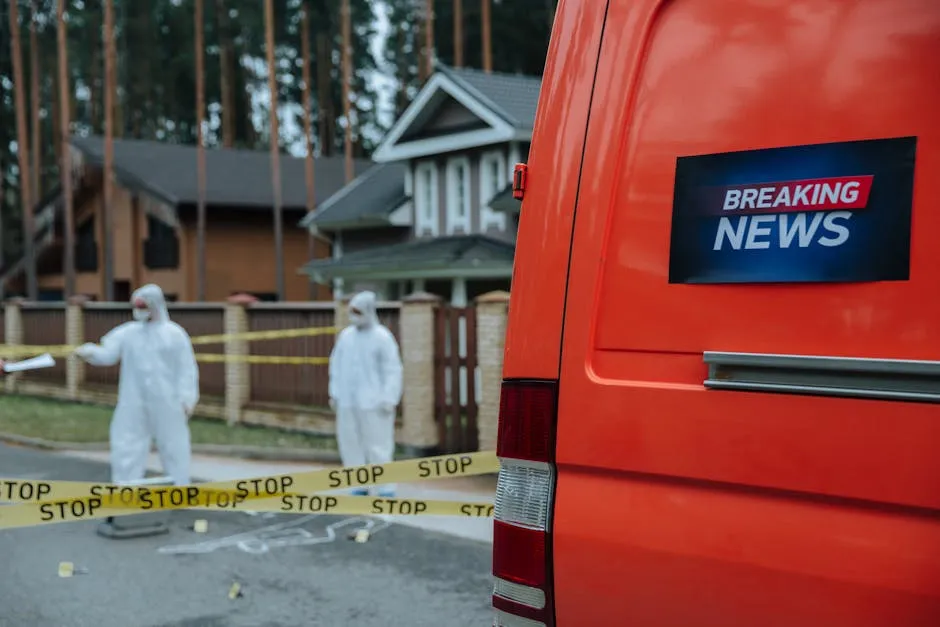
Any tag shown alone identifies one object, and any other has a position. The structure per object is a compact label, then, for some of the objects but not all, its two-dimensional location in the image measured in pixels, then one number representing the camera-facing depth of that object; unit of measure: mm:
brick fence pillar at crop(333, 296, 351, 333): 13336
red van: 2066
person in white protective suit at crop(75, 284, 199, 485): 8531
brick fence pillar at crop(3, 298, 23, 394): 21688
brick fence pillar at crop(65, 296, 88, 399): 19562
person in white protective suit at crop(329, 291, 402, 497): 9156
